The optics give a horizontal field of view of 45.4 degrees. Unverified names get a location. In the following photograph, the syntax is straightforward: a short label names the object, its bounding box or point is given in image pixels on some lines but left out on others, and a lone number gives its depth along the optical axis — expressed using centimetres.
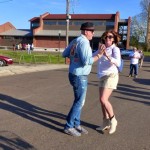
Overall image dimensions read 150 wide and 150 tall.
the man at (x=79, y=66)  301
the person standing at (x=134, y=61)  998
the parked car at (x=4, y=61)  1249
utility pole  1580
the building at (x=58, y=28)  3970
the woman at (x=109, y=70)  320
